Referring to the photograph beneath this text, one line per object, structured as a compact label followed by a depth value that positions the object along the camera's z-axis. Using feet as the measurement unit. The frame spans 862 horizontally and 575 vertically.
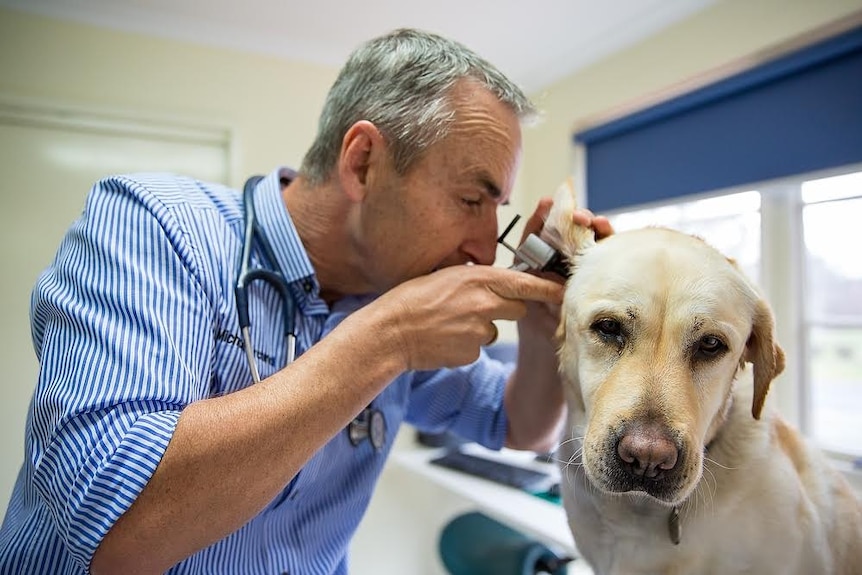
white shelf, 5.58
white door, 7.38
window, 6.81
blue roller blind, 6.22
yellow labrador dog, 2.21
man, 2.11
